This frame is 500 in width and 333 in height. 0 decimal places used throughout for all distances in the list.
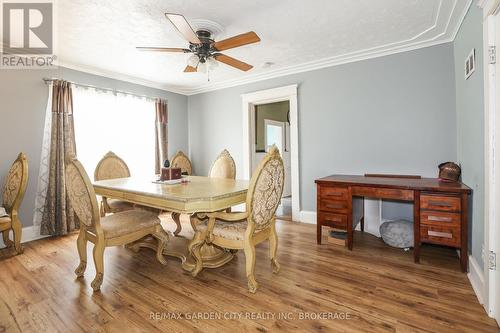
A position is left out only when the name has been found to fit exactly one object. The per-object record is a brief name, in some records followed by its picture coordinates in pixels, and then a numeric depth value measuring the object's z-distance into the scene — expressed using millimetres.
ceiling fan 1969
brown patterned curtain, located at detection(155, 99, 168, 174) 4602
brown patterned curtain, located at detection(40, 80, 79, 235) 3311
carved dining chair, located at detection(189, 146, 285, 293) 1971
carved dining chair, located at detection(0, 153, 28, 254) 2760
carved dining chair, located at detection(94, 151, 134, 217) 3172
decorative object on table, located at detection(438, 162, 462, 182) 2548
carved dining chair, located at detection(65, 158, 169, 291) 2034
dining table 1921
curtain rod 3323
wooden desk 2221
